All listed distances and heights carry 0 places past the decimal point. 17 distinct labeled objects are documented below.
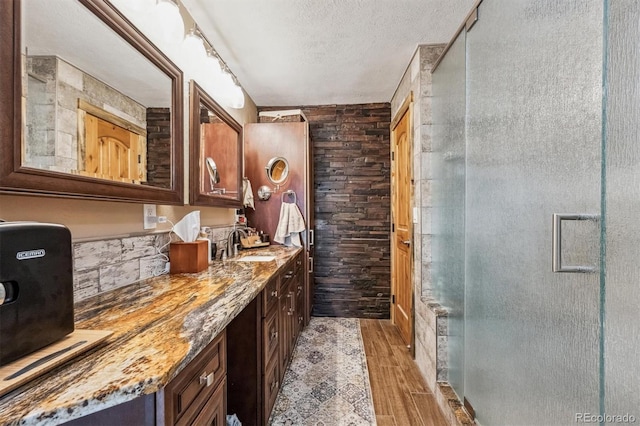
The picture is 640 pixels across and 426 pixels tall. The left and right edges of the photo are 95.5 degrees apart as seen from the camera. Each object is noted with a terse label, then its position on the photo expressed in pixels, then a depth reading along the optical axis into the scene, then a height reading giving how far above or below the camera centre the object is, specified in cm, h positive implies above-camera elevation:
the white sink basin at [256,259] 204 -35
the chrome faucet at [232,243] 230 -27
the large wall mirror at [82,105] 78 +36
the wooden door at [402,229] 250 -17
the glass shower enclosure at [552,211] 78 +0
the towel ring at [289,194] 283 +16
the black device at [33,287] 56 -16
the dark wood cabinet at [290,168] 283 +42
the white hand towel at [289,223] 276 -12
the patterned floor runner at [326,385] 166 -118
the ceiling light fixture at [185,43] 128 +88
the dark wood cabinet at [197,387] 67 -48
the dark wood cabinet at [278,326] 151 -74
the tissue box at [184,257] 151 -24
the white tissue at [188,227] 153 -9
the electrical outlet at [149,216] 136 -3
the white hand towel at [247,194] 267 +16
